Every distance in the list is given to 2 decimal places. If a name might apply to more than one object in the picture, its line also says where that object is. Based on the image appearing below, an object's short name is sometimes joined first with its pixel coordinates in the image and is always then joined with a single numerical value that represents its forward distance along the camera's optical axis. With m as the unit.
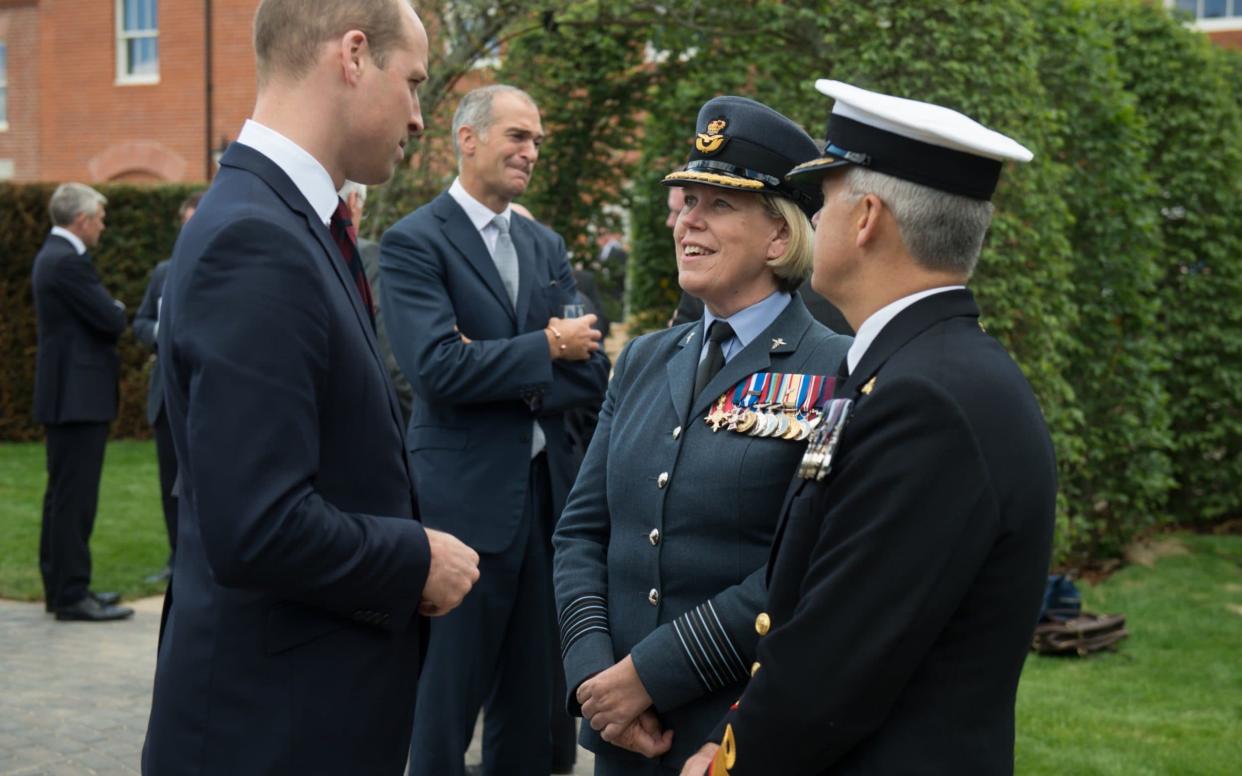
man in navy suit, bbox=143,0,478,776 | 2.08
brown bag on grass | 6.74
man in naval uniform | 1.88
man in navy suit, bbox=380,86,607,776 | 4.20
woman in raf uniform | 2.73
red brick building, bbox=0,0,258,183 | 26.14
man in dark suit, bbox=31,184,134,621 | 7.57
